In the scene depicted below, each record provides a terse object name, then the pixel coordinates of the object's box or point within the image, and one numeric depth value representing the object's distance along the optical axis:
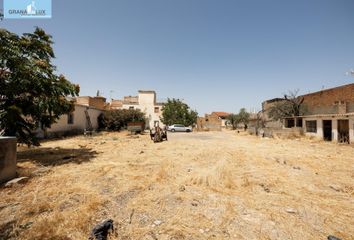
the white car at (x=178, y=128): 32.88
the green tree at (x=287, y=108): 27.17
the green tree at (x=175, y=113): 36.03
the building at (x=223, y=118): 62.44
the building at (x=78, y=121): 18.81
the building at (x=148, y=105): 38.50
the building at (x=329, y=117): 16.90
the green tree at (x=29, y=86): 7.50
